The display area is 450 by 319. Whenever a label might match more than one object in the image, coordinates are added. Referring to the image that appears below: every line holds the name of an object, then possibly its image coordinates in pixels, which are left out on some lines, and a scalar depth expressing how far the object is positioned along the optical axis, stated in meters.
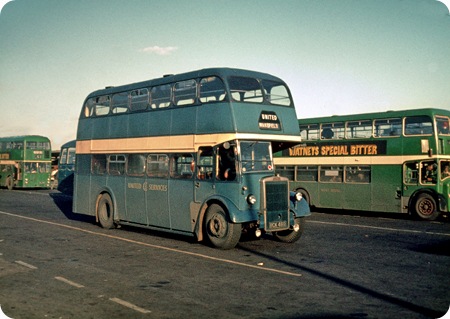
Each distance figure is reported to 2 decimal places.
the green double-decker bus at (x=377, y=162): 18.62
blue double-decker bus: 11.70
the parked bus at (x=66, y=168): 29.94
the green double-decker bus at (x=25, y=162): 38.12
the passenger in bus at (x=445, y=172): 18.59
